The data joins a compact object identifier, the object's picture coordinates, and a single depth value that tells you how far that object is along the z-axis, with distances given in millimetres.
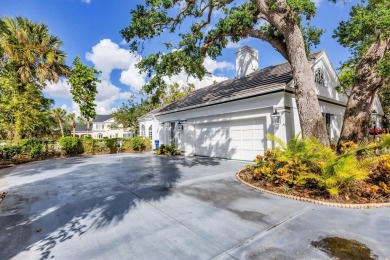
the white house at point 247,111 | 8836
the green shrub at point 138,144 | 18750
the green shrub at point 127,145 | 18797
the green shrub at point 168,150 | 14297
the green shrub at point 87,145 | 16500
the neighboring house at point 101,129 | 53125
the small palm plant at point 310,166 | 4566
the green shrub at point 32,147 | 13359
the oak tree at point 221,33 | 6969
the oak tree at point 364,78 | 7082
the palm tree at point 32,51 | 14383
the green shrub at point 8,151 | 12375
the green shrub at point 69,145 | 15328
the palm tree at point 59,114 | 35050
